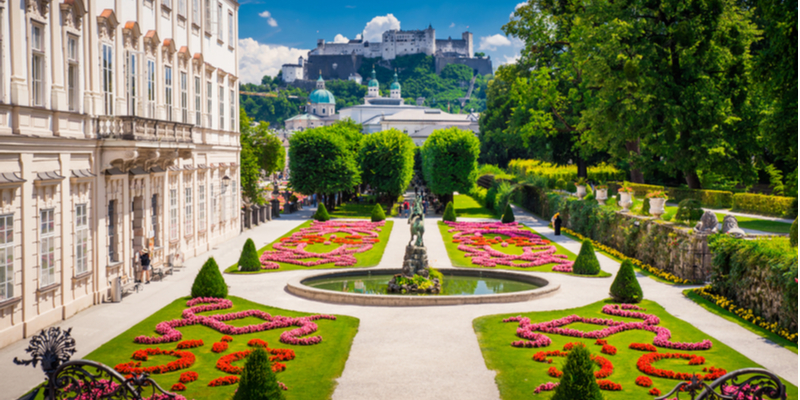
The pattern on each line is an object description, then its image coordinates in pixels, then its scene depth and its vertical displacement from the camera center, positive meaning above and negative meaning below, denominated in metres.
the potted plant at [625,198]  31.78 -0.60
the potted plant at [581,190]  40.16 -0.31
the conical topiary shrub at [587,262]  25.34 -2.75
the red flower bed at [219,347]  14.92 -3.35
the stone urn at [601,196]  37.19 -0.58
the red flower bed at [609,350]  14.79 -3.45
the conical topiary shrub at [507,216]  44.16 -1.88
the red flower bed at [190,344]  15.05 -3.31
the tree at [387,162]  55.91 +1.96
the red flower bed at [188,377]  12.70 -3.38
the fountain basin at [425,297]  19.92 -3.16
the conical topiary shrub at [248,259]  25.89 -2.59
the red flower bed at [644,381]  12.61 -3.51
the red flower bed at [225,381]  12.55 -3.43
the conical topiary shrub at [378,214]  46.72 -1.79
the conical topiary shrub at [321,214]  47.03 -1.77
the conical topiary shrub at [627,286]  19.88 -2.86
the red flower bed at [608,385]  12.38 -3.51
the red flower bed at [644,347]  14.96 -3.44
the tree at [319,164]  52.00 +1.72
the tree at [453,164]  55.09 +1.74
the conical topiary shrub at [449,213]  45.66 -1.76
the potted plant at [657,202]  27.47 -0.68
